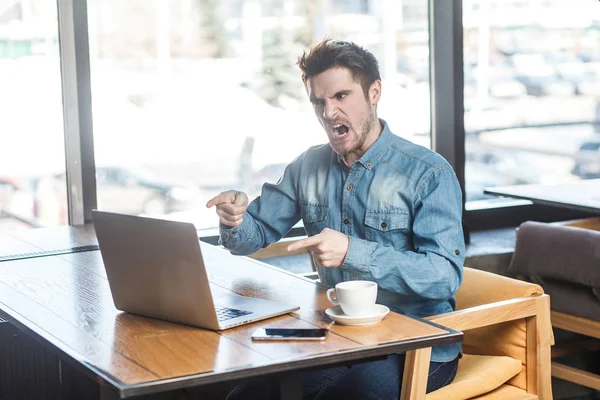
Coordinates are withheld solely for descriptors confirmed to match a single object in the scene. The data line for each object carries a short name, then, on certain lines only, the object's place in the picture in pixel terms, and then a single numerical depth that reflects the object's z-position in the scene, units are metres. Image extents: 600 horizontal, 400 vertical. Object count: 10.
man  2.19
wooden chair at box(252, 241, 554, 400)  2.29
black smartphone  1.84
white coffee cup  1.93
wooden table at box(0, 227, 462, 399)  1.69
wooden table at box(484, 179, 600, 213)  3.39
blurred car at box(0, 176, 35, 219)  3.54
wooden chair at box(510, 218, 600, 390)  3.15
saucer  1.92
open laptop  1.89
